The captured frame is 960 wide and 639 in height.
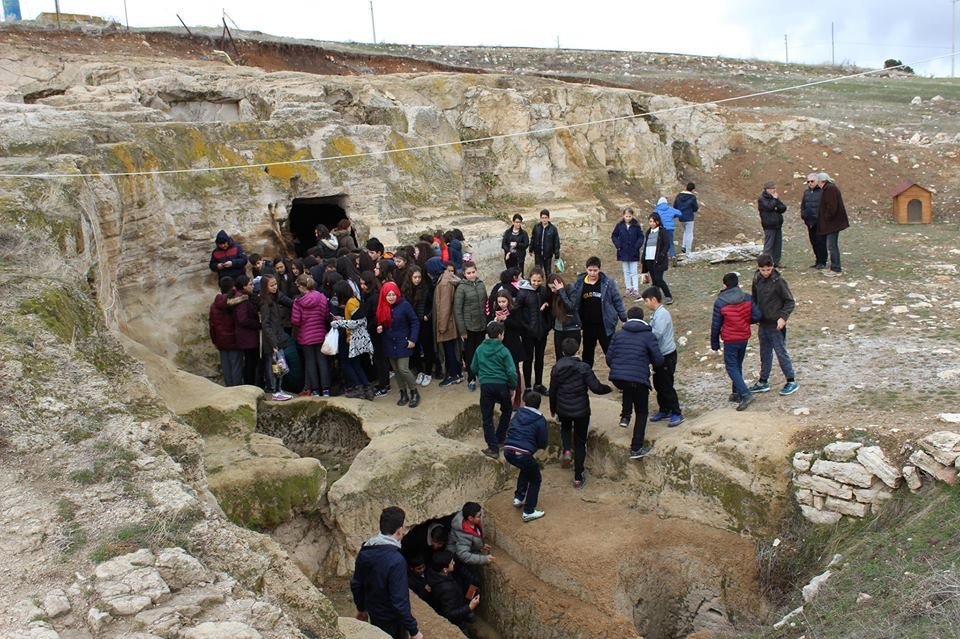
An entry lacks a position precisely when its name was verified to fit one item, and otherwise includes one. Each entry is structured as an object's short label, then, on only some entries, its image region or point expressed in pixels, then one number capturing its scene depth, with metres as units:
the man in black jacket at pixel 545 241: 14.23
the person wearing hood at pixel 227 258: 11.65
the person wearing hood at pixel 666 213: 15.31
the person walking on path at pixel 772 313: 9.12
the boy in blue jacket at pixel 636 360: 8.90
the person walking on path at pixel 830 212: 12.73
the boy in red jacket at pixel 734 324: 9.15
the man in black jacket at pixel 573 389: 8.83
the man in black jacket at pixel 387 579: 6.49
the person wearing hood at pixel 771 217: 13.43
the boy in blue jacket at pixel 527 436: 8.69
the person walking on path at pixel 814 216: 13.06
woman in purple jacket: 10.49
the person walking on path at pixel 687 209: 16.17
